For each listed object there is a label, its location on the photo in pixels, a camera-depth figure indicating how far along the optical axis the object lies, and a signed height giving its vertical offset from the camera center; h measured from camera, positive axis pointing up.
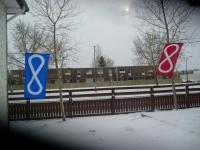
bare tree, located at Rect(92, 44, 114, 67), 56.52 +5.31
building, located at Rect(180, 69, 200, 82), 66.56 -1.70
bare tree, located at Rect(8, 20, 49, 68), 17.55 +3.96
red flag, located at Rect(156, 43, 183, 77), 4.49 +0.46
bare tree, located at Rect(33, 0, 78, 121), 7.80 +2.87
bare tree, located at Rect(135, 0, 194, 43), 8.25 +2.63
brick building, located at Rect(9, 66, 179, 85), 55.56 +0.12
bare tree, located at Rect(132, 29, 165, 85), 24.15 +2.84
